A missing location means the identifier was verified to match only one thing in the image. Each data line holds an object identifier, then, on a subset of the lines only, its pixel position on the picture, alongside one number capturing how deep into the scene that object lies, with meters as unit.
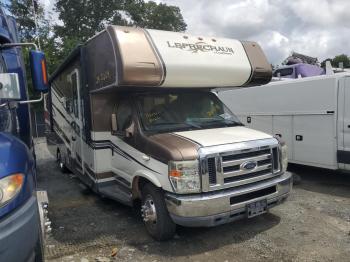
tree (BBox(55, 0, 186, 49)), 39.34
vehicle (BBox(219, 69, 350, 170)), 7.82
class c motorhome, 5.07
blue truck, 3.02
